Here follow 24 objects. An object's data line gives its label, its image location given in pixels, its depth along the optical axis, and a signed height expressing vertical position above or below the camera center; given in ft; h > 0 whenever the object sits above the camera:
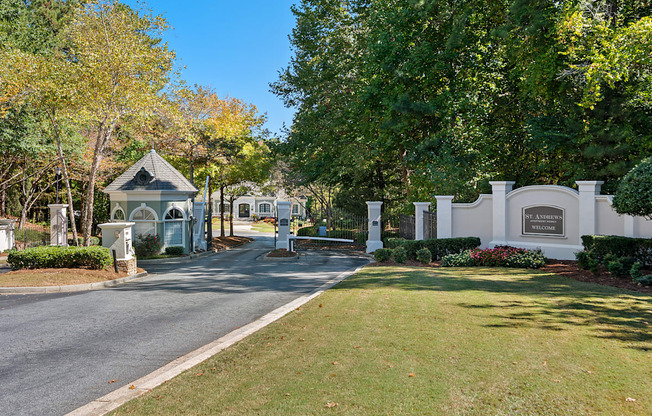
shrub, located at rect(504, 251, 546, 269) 48.03 -4.79
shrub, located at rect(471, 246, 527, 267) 50.62 -4.44
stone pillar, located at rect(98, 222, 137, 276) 53.88 -3.38
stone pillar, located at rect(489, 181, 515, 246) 57.36 +0.84
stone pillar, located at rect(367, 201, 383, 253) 80.84 -1.31
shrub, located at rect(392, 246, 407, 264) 53.93 -4.69
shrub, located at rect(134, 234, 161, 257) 78.79 -5.21
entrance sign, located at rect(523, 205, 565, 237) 52.95 -0.43
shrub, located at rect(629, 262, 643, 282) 35.19 -4.40
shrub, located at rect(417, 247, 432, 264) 53.67 -4.75
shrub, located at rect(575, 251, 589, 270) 41.57 -4.04
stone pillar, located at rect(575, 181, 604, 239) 49.19 +1.44
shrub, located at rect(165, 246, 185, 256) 82.02 -6.50
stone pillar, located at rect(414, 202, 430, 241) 67.51 +0.17
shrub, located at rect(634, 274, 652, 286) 34.01 -4.87
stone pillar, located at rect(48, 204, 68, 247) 71.78 -1.30
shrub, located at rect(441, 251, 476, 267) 52.19 -5.20
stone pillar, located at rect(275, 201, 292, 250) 81.35 -1.17
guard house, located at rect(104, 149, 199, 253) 80.79 +2.67
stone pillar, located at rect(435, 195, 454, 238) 61.67 +0.17
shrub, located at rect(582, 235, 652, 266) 40.55 -2.87
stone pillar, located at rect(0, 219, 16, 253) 78.74 -3.41
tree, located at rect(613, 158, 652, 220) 35.40 +2.11
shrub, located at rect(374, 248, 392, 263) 56.03 -4.89
